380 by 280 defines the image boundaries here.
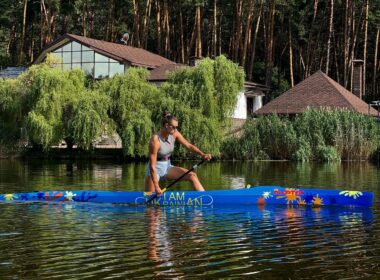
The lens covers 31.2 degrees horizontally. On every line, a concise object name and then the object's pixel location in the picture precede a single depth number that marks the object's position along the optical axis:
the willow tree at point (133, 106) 34.81
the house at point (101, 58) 48.50
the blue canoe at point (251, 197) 13.83
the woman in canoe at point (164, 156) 13.29
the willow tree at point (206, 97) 35.34
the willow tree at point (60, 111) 35.28
